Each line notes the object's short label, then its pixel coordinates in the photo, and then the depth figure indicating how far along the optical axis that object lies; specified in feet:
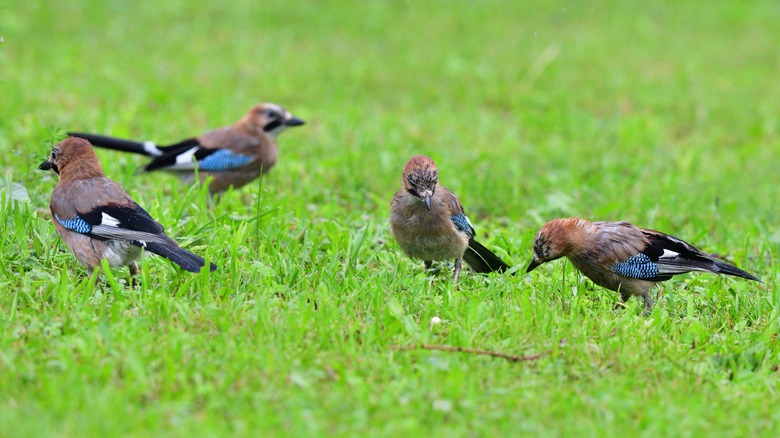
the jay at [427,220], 39.42
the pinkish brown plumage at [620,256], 38.65
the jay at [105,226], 34.17
